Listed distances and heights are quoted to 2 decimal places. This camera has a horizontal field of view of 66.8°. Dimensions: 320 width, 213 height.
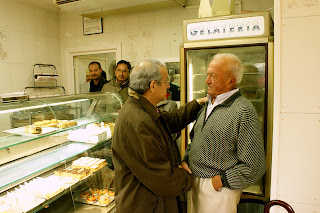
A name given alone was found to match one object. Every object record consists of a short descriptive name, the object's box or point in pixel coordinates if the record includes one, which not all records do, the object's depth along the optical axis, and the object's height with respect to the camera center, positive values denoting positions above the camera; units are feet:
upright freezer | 7.73 +1.10
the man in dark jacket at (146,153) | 5.22 -1.47
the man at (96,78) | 14.25 +0.55
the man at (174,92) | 12.75 -0.32
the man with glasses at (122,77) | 12.56 +0.48
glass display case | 6.35 -2.03
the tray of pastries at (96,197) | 8.21 -3.79
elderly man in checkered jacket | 5.78 -1.50
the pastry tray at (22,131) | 6.49 -1.18
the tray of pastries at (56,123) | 7.18 -1.07
